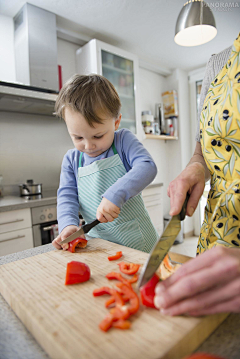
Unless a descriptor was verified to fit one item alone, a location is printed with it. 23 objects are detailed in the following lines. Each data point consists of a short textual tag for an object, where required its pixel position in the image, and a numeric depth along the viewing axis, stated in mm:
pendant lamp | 1622
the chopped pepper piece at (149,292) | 460
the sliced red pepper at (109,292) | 483
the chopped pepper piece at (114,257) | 680
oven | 1816
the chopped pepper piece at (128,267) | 595
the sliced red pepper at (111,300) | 472
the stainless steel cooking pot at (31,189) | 2090
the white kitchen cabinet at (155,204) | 2912
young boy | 837
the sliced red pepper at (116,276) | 561
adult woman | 398
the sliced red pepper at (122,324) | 408
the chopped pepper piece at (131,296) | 449
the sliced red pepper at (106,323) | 406
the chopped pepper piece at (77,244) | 767
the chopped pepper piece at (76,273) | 557
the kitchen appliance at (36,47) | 2041
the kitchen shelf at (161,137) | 3220
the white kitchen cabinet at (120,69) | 2473
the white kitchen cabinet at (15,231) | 1673
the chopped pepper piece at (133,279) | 558
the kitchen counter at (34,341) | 397
